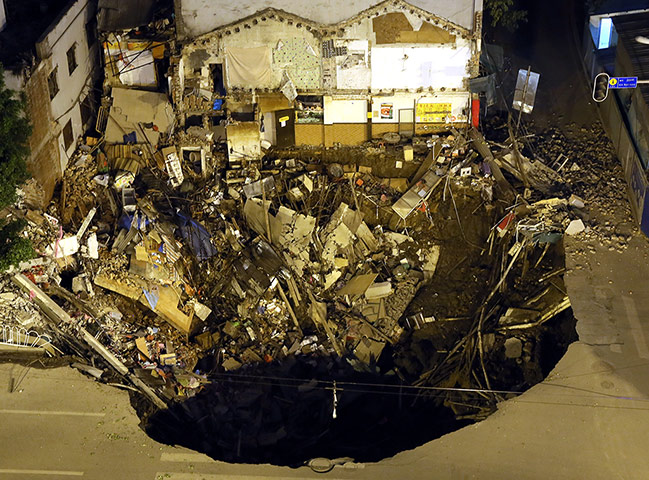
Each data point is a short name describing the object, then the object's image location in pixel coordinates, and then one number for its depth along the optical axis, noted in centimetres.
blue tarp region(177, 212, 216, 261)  2797
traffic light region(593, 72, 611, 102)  2355
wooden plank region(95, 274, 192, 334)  2684
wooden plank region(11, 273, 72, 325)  2583
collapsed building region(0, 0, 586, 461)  2641
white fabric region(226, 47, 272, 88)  3025
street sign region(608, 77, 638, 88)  2488
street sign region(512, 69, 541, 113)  3094
